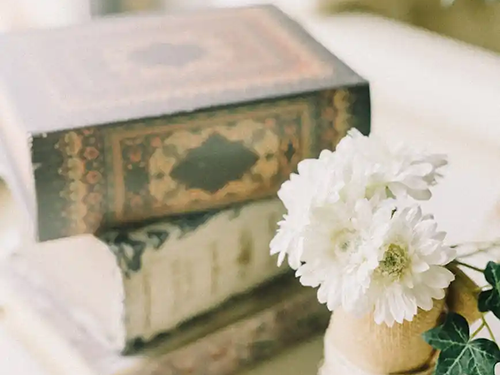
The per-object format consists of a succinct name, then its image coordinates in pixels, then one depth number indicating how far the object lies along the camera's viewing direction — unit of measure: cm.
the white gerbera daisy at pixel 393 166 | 63
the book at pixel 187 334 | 73
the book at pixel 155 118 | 68
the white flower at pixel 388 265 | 60
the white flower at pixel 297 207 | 62
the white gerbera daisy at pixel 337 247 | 61
